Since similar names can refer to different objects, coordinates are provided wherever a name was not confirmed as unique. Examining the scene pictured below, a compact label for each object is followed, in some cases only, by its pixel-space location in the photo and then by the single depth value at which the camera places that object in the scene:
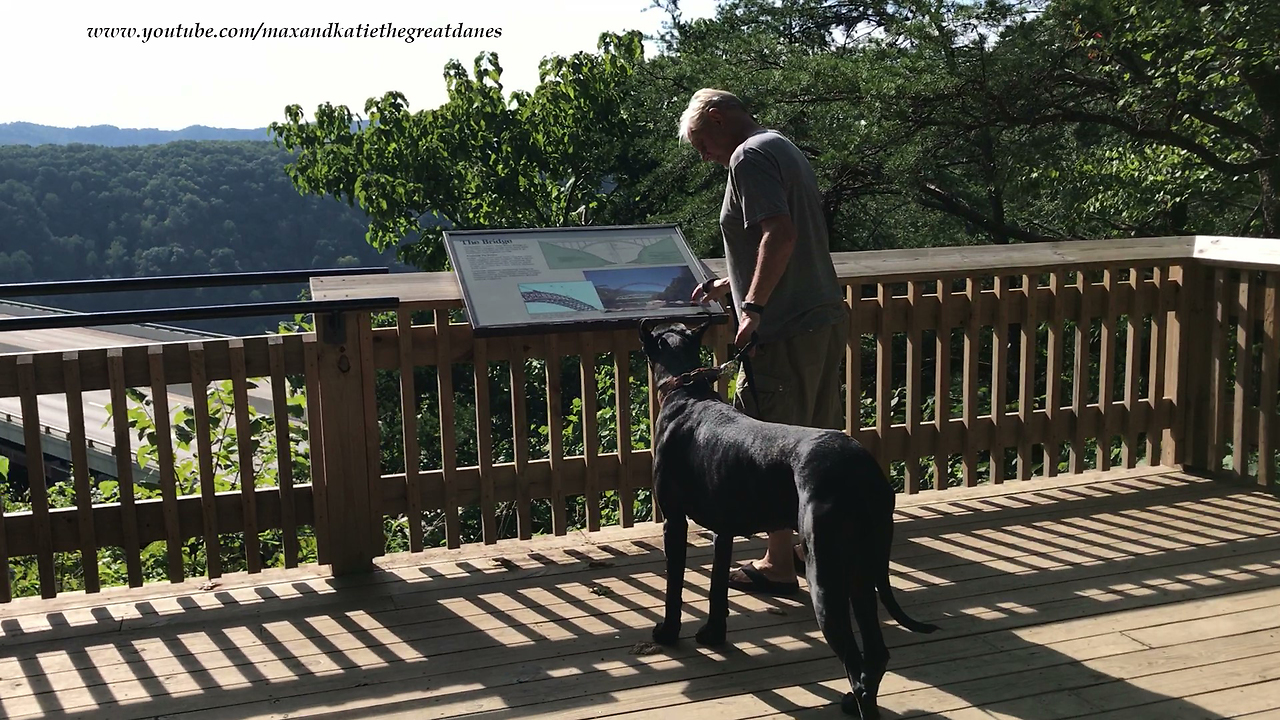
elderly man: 3.38
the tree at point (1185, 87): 6.13
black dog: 2.69
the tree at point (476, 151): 16.25
